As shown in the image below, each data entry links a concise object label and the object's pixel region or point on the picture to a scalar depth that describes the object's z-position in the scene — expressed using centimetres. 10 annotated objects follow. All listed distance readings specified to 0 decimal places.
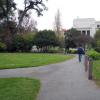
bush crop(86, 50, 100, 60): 1815
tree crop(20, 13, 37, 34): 4379
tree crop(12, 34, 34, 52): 4056
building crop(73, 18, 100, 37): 6873
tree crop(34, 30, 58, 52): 4246
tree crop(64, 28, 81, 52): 4621
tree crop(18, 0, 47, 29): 2334
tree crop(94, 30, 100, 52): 4637
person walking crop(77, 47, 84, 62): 1688
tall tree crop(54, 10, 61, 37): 5178
